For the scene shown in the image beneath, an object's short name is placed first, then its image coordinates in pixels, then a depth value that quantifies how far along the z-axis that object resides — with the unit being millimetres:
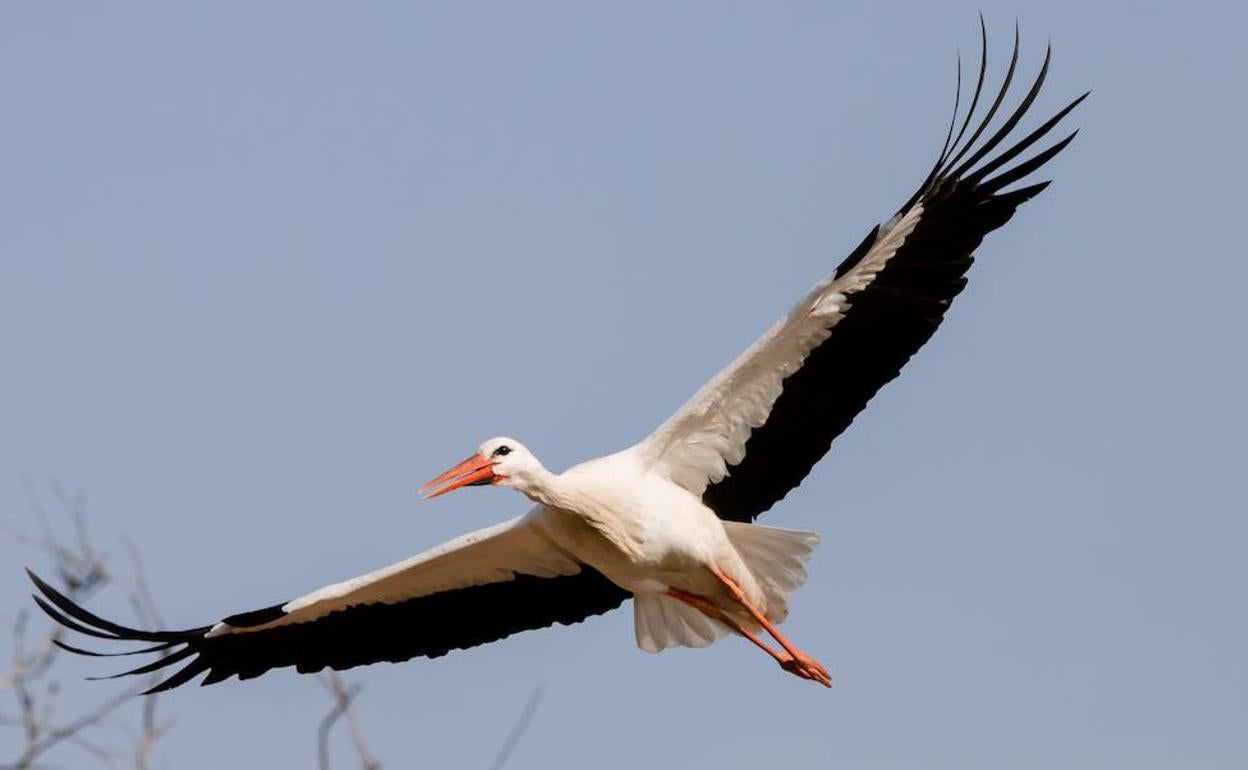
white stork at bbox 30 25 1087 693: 18844
